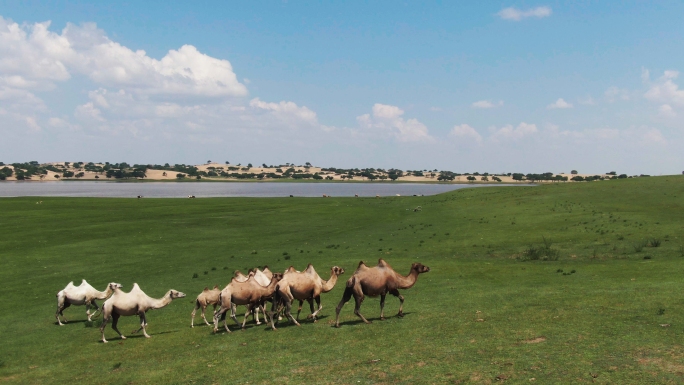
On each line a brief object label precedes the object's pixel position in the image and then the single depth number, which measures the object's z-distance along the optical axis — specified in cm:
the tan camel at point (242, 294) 1753
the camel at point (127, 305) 1752
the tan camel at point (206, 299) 1942
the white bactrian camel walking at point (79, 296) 2066
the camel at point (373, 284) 1678
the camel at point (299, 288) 1742
